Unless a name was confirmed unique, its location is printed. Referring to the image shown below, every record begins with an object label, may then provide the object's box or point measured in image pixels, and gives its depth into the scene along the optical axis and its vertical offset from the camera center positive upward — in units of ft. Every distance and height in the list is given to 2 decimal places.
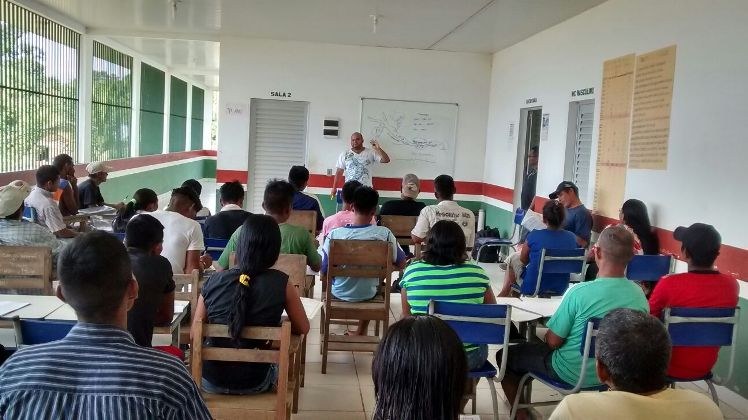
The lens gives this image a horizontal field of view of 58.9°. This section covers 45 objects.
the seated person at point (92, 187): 25.81 -1.86
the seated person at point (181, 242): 14.47 -2.12
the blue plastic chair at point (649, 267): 15.75 -2.33
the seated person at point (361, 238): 15.57 -1.98
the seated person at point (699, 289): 11.35 -2.04
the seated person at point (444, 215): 19.24 -1.64
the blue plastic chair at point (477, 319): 10.30 -2.48
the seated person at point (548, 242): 16.76 -1.97
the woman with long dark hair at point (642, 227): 18.22 -1.59
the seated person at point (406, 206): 22.02 -1.65
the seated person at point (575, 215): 21.50 -1.61
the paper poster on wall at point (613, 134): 20.72 +1.08
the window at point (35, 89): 26.12 +2.15
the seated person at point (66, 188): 22.97 -1.74
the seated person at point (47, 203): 19.77 -1.97
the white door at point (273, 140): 34.32 +0.52
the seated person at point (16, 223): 15.35 -2.03
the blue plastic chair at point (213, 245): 16.28 -2.40
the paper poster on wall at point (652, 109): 18.47 +1.76
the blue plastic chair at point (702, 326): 10.74 -2.52
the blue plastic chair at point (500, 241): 26.37 -3.23
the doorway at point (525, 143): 30.63 +0.94
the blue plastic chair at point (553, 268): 16.31 -2.56
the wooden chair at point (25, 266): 12.03 -2.35
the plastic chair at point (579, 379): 9.87 -3.54
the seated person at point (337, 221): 17.75 -1.83
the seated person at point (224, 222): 17.31 -1.97
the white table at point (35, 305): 10.10 -2.70
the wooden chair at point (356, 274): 14.55 -2.64
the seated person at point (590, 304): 10.22 -2.10
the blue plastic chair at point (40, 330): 7.88 -2.30
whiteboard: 34.45 +1.23
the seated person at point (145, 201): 16.47 -1.45
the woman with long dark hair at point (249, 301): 9.46 -2.20
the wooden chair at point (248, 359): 8.63 -2.77
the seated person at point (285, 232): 13.82 -1.80
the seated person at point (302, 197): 20.81 -1.43
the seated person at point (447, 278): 11.29 -2.03
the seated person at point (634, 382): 5.79 -1.97
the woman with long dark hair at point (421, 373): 5.04 -1.65
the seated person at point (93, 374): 4.99 -1.78
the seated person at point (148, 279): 9.87 -2.06
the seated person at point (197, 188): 18.59 -1.28
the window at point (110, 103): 37.86 +2.33
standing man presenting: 31.19 -0.36
